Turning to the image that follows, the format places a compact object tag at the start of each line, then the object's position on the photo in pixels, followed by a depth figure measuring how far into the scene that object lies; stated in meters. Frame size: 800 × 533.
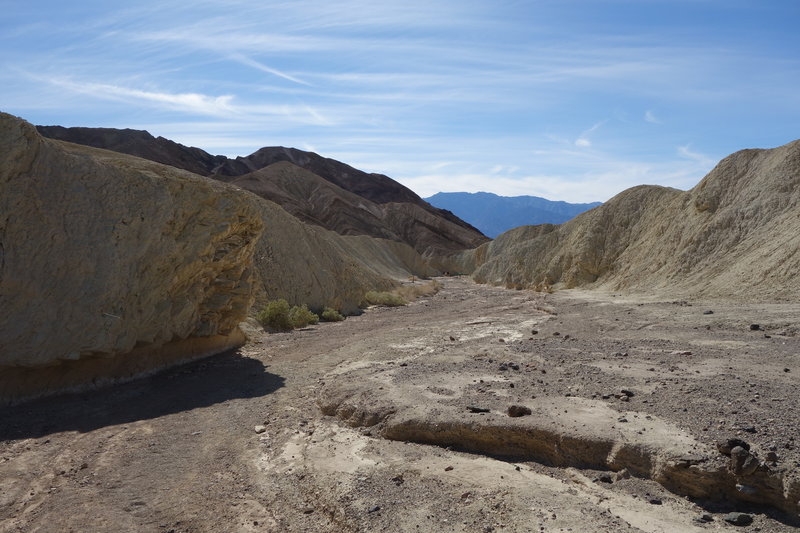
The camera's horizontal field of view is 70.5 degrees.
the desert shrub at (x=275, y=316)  18.66
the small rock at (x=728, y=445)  5.08
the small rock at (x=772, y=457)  4.89
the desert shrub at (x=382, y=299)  29.42
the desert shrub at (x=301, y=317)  19.56
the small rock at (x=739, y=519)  4.54
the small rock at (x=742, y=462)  4.86
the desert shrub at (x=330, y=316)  22.46
